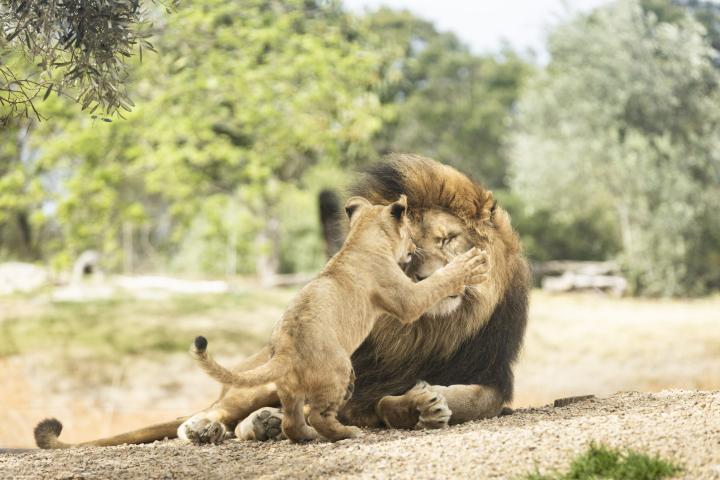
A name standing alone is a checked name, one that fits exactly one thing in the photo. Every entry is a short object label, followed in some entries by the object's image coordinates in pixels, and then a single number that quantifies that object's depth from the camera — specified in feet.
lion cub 28.09
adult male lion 32.30
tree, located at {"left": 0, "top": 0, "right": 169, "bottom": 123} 30.99
